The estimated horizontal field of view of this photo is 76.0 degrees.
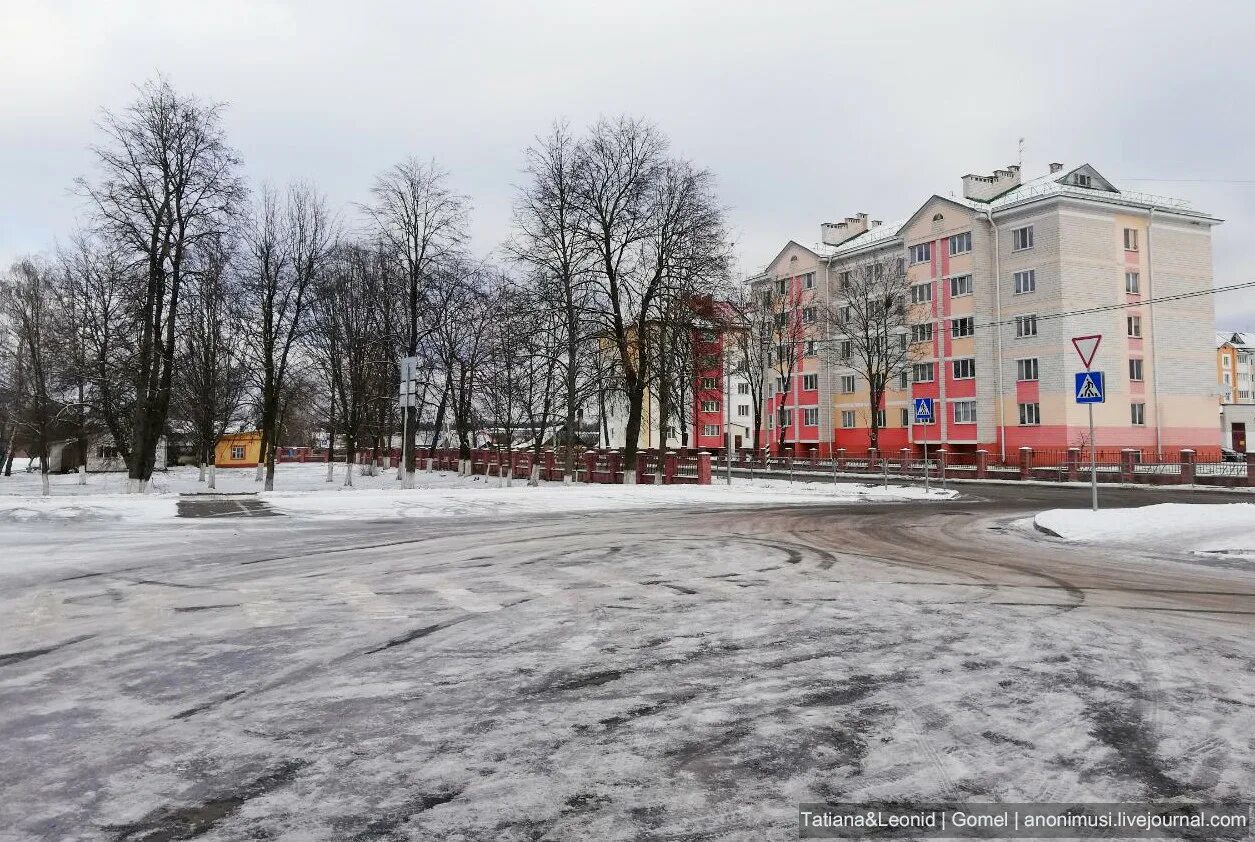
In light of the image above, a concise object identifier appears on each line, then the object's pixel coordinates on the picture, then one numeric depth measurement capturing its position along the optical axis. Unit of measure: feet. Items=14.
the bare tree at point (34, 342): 124.16
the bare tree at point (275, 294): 110.63
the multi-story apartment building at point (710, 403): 100.17
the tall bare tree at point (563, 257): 98.99
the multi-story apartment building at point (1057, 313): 145.69
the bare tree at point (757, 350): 189.64
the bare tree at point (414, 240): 110.11
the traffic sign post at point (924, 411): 90.94
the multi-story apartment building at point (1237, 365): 403.75
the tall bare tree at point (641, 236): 98.43
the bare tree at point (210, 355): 93.61
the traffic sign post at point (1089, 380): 51.13
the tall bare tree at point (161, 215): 85.40
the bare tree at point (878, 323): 167.22
